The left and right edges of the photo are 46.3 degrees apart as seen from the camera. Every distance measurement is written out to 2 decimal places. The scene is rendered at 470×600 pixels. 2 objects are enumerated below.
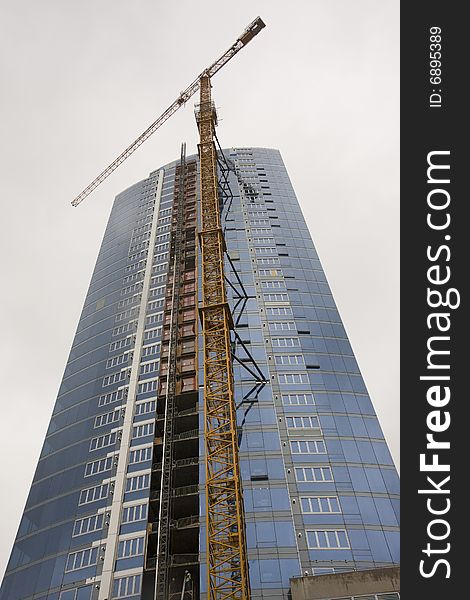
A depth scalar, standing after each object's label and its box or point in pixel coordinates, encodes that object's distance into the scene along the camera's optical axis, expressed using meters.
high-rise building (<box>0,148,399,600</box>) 53.53
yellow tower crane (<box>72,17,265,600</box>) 43.56
